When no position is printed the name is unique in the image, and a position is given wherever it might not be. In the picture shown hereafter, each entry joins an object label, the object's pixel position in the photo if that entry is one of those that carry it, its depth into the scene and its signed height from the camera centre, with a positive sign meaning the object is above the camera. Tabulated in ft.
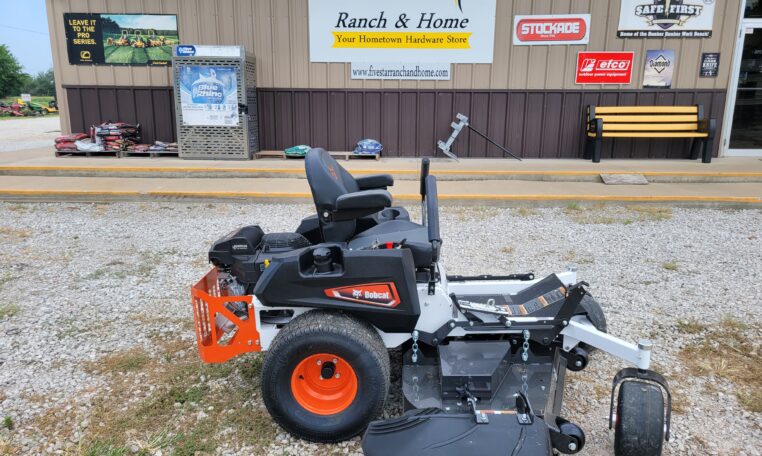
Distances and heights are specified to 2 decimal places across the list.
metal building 31.14 +1.40
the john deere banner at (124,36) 31.96 +3.50
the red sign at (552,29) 31.04 +4.12
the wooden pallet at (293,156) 32.01 -3.12
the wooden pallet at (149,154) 31.86 -3.16
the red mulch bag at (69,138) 31.63 -2.30
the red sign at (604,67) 31.40 +2.06
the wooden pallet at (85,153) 31.81 -3.18
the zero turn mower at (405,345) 7.70 -3.80
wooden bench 30.58 -1.00
